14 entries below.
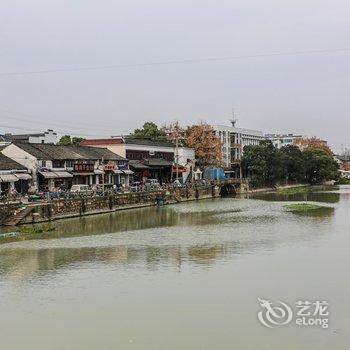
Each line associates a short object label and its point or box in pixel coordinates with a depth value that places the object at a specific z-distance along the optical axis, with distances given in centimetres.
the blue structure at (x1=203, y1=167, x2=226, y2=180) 8412
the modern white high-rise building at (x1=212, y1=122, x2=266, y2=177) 9606
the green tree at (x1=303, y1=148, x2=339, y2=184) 10025
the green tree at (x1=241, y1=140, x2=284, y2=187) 8694
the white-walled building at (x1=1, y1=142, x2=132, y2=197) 4916
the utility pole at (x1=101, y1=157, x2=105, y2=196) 5601
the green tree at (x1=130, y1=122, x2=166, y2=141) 8107
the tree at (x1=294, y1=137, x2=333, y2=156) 11900
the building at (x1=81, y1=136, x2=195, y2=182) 6756
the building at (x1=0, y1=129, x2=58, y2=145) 6855
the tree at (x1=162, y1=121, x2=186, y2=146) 8190
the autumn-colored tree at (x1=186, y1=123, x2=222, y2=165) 8225
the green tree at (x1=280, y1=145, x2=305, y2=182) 9291
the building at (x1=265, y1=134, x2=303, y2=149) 15900
